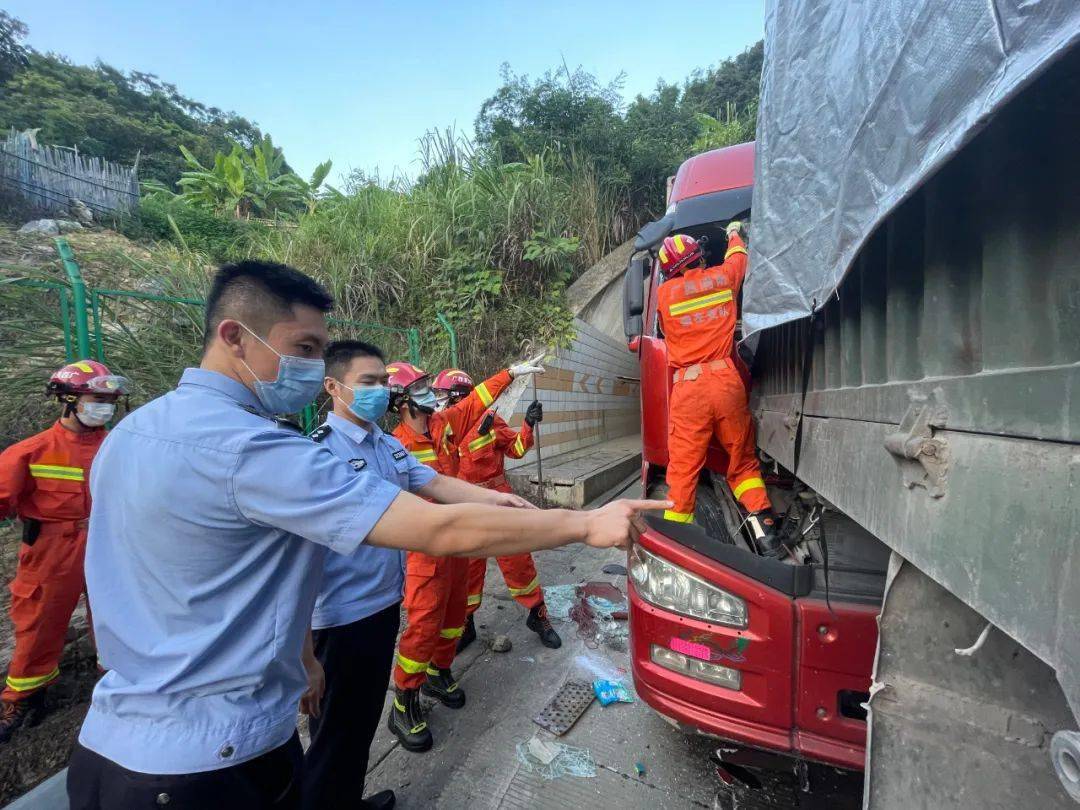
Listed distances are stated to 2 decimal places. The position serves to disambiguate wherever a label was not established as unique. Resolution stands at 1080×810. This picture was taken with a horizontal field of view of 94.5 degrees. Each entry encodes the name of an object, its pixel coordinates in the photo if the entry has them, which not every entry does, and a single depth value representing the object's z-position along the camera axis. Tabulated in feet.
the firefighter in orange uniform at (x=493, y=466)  10.66
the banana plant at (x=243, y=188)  37.83
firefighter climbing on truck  8.73
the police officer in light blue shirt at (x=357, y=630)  6.14
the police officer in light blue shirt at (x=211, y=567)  3.26
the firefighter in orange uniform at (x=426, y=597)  8.04
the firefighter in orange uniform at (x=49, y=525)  8.54
